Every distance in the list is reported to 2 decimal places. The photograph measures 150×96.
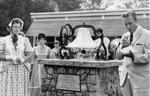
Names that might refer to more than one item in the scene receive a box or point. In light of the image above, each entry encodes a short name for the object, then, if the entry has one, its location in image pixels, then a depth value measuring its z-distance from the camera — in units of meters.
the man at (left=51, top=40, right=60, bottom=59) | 6.71
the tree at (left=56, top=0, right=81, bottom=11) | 42.58
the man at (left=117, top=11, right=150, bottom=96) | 4.36
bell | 6.06
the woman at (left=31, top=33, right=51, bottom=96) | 8.05
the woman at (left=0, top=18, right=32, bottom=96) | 5.50
